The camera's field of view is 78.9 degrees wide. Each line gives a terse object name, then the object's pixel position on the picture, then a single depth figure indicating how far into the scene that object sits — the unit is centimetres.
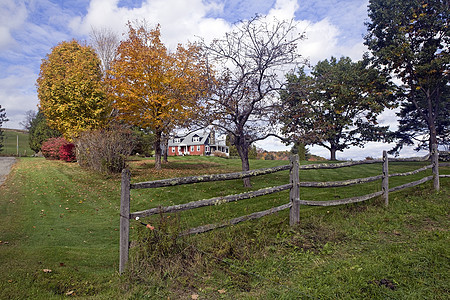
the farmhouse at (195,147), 5703
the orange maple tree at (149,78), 1716
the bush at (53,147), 2589
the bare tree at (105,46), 2489
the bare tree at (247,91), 1088
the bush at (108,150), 1555
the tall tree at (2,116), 5101
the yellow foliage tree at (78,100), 2017
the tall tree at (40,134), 3494
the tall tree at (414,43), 1928
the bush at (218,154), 4423
